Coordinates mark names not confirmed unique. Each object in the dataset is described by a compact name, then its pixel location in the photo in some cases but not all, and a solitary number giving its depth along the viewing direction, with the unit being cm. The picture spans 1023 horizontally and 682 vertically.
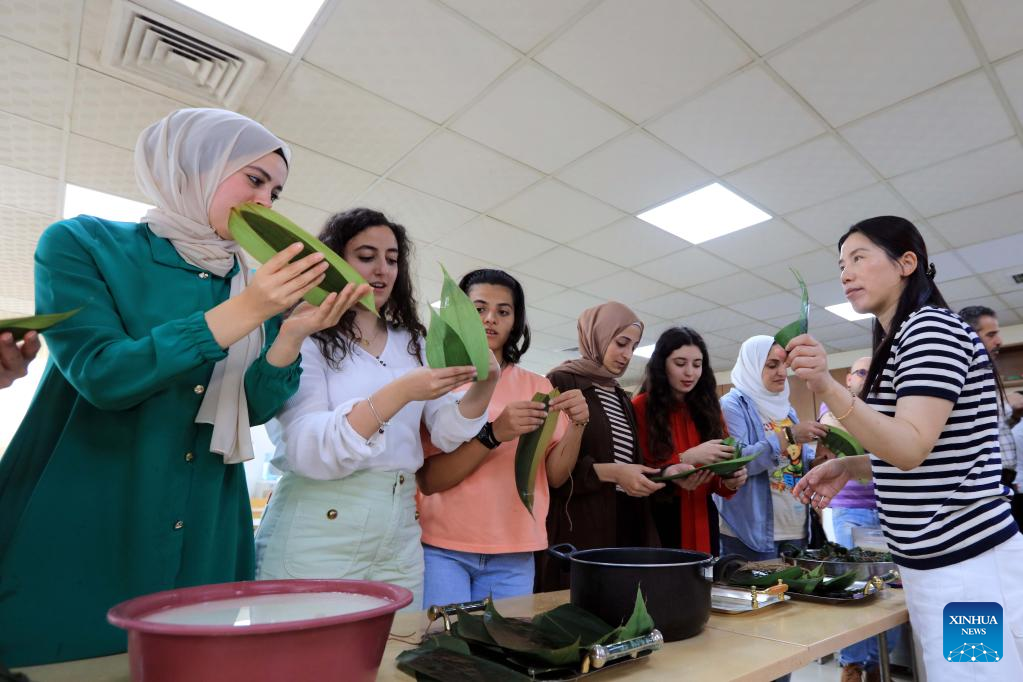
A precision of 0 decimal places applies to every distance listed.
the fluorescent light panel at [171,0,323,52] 243
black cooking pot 82
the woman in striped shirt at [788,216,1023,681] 110
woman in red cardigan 212
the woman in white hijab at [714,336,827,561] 238
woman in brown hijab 185
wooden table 71
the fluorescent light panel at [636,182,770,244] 410
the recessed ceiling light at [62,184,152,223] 387
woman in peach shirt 140
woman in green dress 83
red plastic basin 46
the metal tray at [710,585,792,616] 104
